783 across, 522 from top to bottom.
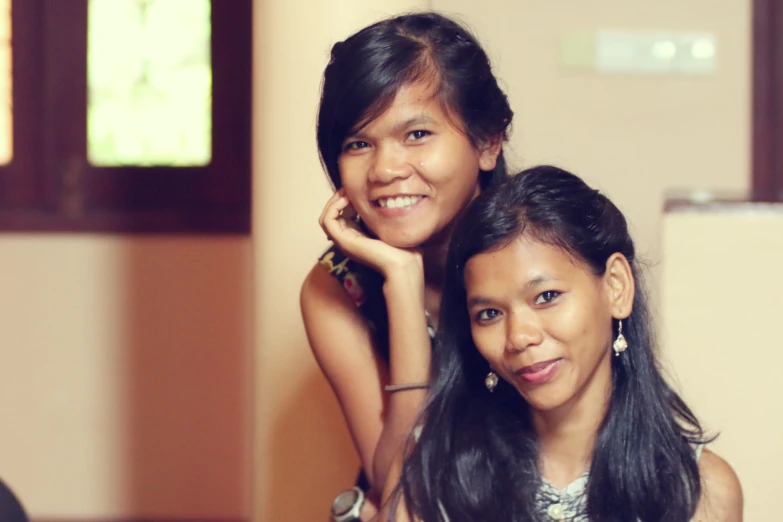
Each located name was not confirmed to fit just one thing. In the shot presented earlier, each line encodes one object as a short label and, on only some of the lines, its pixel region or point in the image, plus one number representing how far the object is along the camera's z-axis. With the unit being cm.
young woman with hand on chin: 219
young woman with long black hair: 204
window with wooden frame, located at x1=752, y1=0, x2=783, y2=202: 318
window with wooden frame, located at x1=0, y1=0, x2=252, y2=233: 367
